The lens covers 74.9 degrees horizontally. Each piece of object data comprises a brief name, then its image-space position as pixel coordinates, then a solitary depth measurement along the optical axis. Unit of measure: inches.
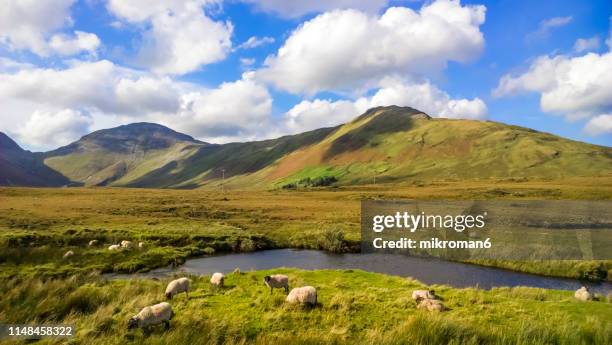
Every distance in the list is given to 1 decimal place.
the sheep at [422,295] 794.4
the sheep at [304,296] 716.7
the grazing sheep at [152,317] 482.0
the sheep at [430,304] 723.4
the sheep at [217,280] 946.9
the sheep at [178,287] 790.7
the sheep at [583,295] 910.4
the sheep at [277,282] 848.3
